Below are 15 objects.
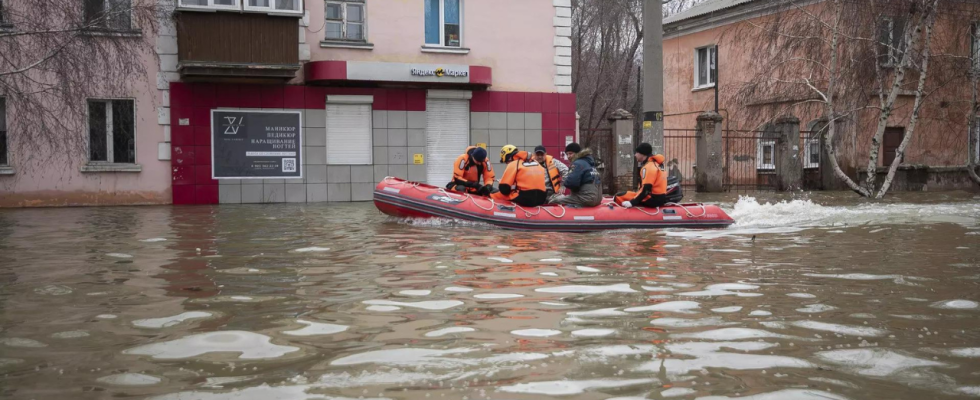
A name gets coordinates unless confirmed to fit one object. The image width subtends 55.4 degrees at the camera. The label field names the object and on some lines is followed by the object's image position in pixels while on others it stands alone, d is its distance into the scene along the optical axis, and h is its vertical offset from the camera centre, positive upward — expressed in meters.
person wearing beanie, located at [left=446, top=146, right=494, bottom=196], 14.99 -0.24
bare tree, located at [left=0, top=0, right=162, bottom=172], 13.38 +1.55
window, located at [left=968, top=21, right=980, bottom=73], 20.25 +2.55
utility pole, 15.60 +1.46
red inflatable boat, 13.20 -0.79
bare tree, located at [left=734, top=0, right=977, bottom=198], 19.28 +2.16
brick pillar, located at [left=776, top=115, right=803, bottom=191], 26.02 +0.00
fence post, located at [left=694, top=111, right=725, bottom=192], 25.08 +0.12
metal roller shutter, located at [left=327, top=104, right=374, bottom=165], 21.11 +0.57
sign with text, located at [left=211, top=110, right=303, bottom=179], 20.19 +0.33
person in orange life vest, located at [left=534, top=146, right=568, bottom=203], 14.66 -0.25
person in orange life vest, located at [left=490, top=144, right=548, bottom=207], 13.62 -0.36
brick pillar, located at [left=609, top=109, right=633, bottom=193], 22.86 +0.36
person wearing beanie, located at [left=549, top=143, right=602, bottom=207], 13.61 -0.37
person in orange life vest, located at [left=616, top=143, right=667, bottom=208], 13.58 -0.37
